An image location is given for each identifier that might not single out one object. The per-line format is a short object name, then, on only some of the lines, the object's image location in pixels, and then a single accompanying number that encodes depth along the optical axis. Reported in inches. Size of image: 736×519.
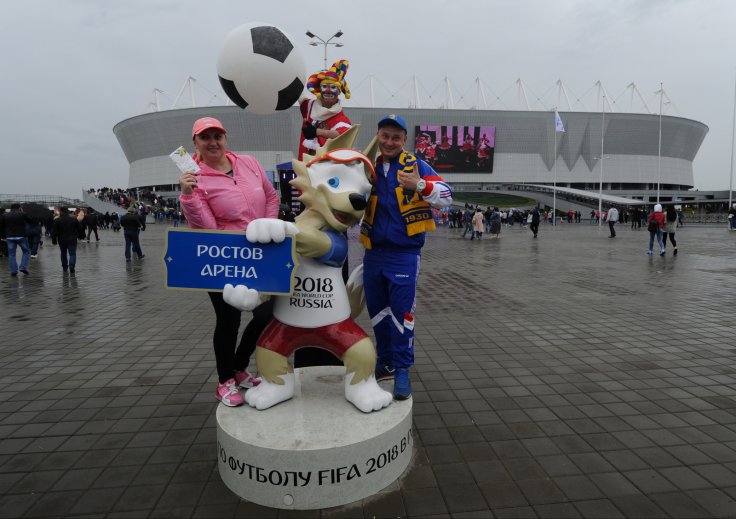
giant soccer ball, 133.4
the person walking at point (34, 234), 550.9
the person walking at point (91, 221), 812.0
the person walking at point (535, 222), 921.5
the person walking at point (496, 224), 937.5
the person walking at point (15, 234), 447.8
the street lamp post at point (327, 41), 720.0
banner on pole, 1517.0
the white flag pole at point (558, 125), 1517.0
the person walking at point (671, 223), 546.3
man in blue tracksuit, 128.8
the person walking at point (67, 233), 444.5
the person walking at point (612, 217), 907.5
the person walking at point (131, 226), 518.4
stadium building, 2407.7
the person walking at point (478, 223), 863.1
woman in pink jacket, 116.7
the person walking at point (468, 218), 1079.8
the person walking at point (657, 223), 548.4
